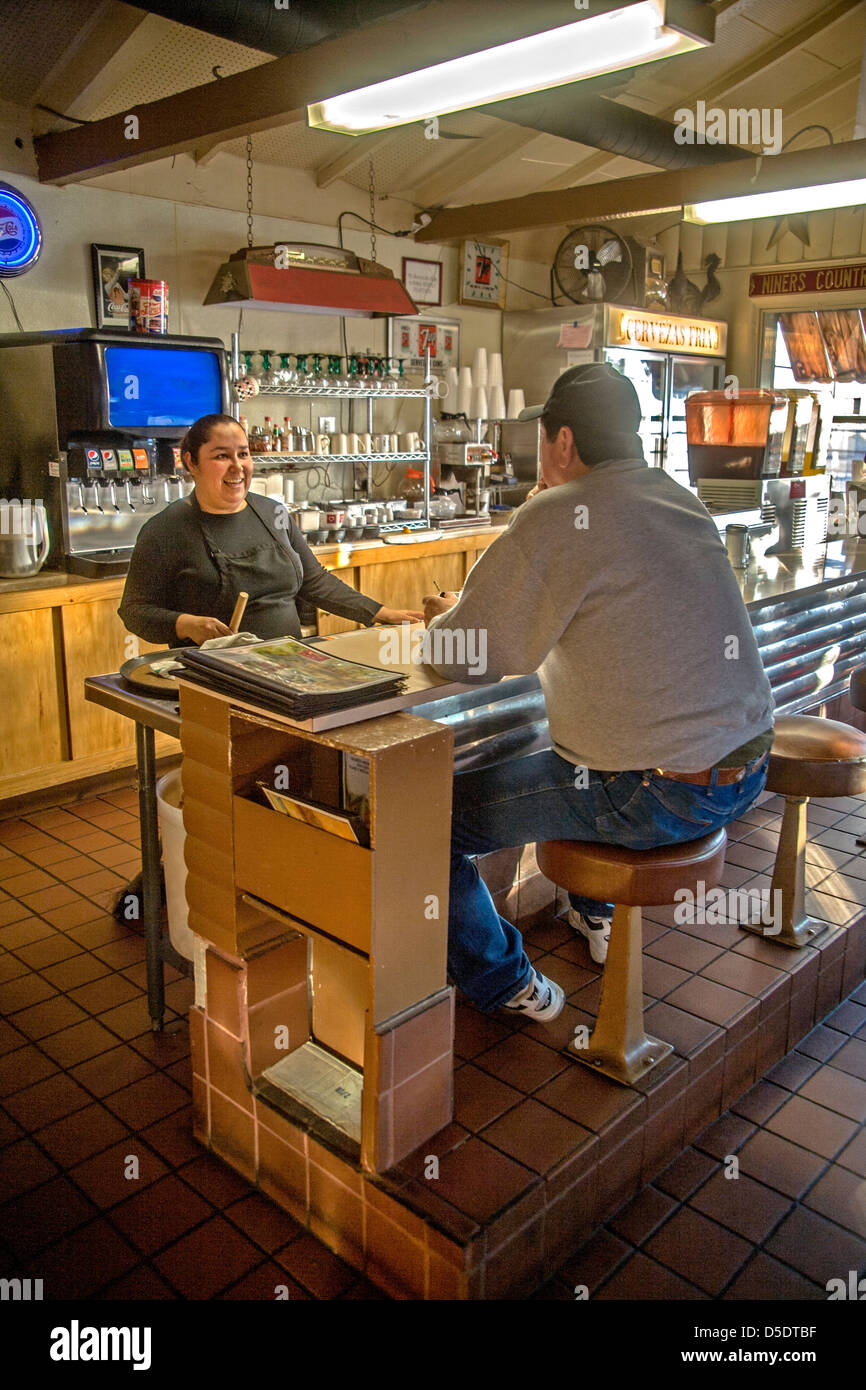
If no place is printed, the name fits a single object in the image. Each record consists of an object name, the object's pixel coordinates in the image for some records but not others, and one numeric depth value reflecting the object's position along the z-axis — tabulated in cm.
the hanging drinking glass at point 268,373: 596
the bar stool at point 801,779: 296
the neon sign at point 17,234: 486
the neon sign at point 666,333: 742
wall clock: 755
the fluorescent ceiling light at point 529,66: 251
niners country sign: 768
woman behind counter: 324
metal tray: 247
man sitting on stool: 211
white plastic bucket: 270
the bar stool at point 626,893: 219
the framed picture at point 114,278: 532
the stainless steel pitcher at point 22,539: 438
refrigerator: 743
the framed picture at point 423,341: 714
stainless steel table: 240
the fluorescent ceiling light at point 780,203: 443
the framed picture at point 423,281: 720
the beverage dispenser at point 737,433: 420
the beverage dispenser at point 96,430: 456
